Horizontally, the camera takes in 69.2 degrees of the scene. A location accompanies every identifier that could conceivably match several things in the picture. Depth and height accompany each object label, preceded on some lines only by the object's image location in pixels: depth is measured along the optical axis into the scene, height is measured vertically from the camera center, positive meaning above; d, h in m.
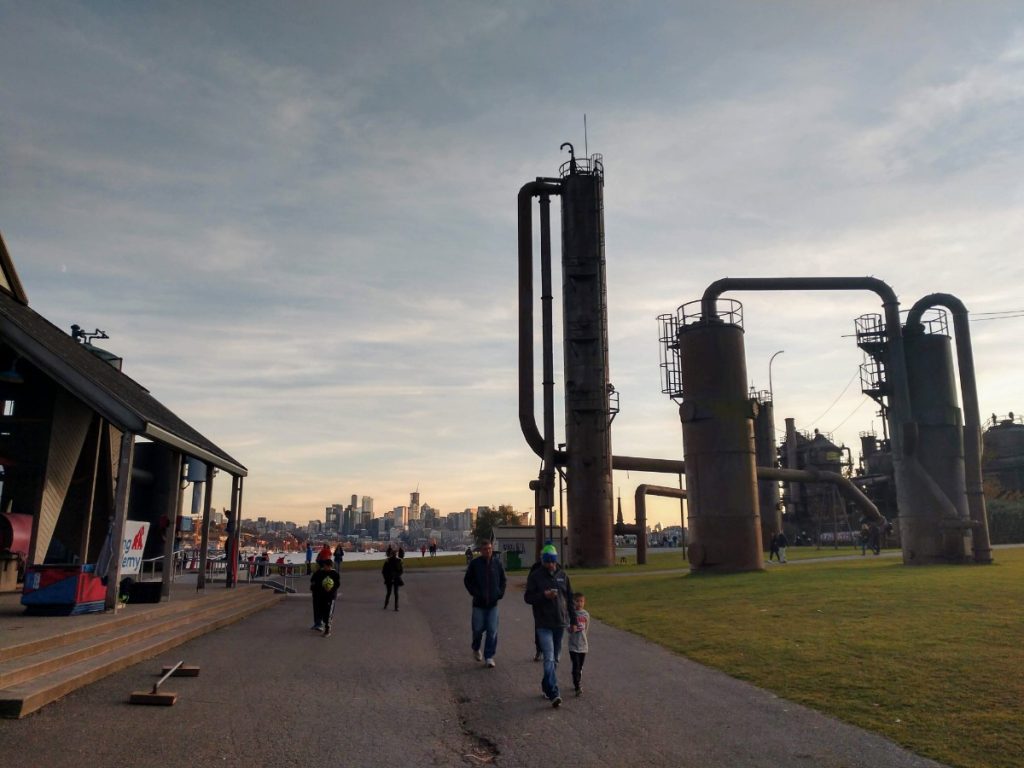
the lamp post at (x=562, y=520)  38.19 +0.55
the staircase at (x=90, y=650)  8.13 -1.68
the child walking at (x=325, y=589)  14.38 -1.11
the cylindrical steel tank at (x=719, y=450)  28.12 +3.10
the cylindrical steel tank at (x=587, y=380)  37.88 +7.80
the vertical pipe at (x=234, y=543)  23.31 -0.36
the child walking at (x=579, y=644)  9.28 -1.40
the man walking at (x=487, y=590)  11.33 -0.89
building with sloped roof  13.98 +1.98
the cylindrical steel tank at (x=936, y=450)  28.88 +3.21
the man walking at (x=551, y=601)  9.44 -0.89
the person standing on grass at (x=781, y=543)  35.34 -0.60
